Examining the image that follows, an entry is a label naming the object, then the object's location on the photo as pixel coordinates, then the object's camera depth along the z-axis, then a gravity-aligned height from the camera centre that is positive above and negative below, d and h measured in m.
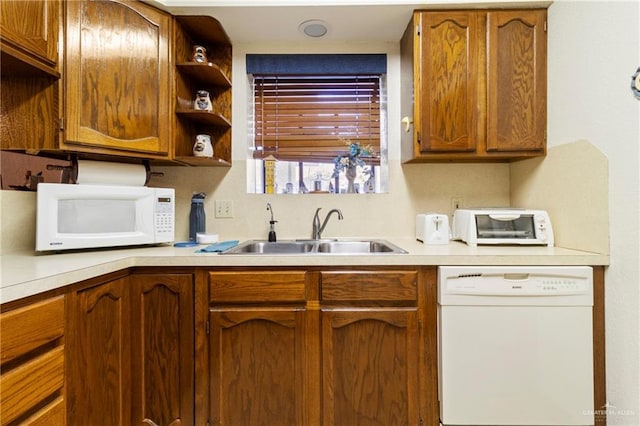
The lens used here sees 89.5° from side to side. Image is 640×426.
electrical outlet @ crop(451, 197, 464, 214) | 1.97 +0.06
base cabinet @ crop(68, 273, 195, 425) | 1.24 -0.55
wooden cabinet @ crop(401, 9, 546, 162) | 1.61 +0.68
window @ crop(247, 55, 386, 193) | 2.04 +0.57
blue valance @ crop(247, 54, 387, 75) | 1.98 +0.92
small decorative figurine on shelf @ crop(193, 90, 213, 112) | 1.81 +0.62
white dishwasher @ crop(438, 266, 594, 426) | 1.27 -0.53
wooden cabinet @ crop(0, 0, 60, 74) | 1.12 +0.67
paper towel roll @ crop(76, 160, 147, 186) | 1.48 +0.19
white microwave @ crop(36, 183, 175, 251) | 1.30 -0.01
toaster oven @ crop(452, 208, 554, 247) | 1.54 -0.07
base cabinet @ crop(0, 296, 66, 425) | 0.79 -0.40
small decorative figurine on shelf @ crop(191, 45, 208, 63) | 1.76 +0.87
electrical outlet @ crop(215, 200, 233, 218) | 1.98 +0.03
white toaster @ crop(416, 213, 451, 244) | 1.65 -0.09
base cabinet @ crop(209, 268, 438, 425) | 1.33 -0.58
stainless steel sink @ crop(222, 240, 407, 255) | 1.84 -0.19
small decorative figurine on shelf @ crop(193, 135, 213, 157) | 1.80 +0.37
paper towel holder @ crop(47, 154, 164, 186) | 1.47 +0.20
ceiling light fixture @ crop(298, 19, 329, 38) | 1.77 +1.04
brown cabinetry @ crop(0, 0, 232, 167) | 1.25 +0.57
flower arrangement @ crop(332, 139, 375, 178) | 1.95 +0.33
